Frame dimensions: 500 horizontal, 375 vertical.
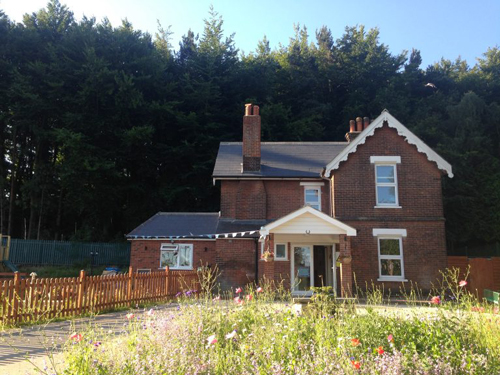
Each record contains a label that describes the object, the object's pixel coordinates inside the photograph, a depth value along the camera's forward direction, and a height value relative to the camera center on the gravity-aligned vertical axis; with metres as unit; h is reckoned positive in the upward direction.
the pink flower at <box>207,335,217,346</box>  4.47 -1.10
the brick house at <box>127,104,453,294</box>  17.16 +1.15
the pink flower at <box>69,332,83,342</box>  4.66 -1.14
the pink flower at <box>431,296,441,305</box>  6.40 -0.88
